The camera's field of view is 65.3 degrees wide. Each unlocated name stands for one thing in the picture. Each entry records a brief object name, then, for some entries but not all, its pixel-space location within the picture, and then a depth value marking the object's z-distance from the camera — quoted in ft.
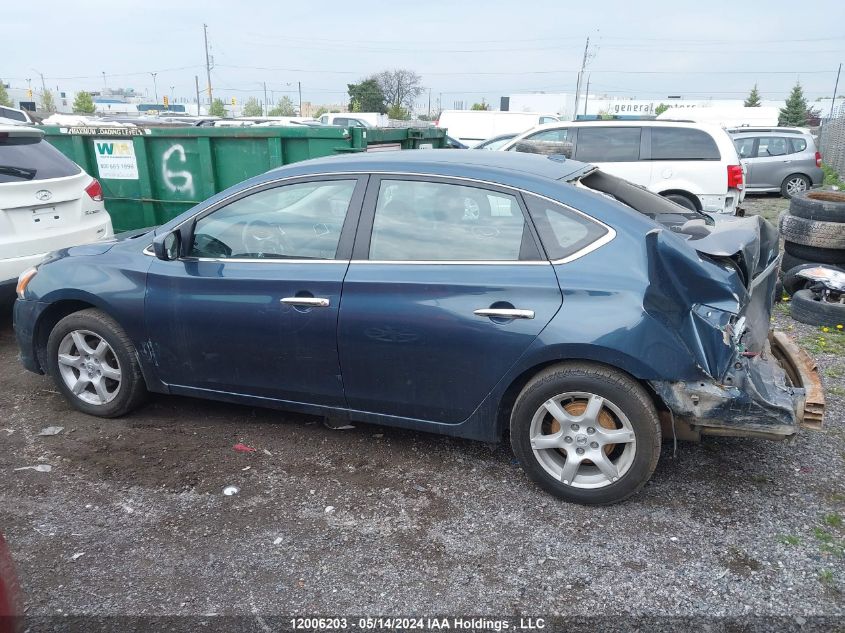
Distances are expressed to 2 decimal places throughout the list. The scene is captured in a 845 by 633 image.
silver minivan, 50.81
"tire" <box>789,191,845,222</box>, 21.38
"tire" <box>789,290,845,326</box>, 19.24
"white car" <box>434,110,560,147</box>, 65.77
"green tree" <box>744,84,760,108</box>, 218.59
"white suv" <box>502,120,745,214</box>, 31.04
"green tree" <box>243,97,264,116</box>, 312.50
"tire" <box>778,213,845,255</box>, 21.19
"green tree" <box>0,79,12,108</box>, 203.56
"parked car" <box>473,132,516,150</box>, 41.92
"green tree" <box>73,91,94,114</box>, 207.51
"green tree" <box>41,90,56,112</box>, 229.45
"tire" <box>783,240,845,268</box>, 21.67
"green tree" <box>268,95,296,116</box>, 311.82
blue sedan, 10.13
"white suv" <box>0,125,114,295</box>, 17.38
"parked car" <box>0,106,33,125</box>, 57.62
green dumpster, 22.59
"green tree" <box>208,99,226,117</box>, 248.73
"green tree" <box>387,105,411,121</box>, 201.14
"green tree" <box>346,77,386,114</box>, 237.04
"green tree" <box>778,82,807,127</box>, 164.14
